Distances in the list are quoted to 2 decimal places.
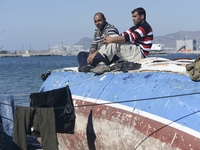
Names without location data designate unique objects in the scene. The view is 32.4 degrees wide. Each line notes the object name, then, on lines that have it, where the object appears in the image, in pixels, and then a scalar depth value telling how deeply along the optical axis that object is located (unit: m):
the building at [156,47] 176.00
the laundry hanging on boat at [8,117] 7.78
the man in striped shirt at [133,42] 7.69
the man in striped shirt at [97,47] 8.21
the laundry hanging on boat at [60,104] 6.73
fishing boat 5.24
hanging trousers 6.53
